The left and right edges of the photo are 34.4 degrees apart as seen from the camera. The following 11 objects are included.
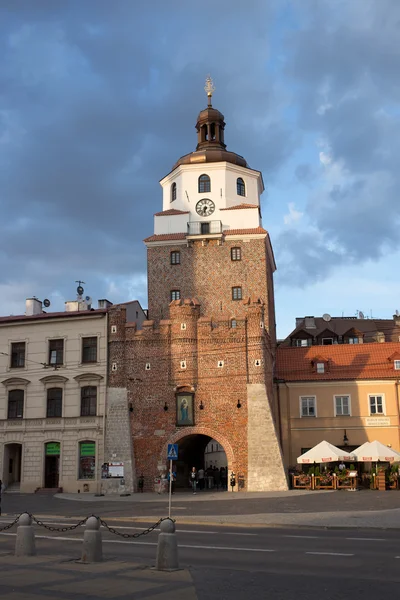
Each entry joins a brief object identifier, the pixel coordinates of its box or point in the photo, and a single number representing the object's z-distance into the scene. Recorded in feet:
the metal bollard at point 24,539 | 44.42
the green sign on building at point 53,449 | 128.77
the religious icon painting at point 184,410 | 123.03
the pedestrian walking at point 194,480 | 120.12
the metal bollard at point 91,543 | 41.45
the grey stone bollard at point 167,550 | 38.17
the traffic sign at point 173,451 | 74.02
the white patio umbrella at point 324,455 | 116.37
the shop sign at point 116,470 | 120.16
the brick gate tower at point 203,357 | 120.26
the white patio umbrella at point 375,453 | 114.73
